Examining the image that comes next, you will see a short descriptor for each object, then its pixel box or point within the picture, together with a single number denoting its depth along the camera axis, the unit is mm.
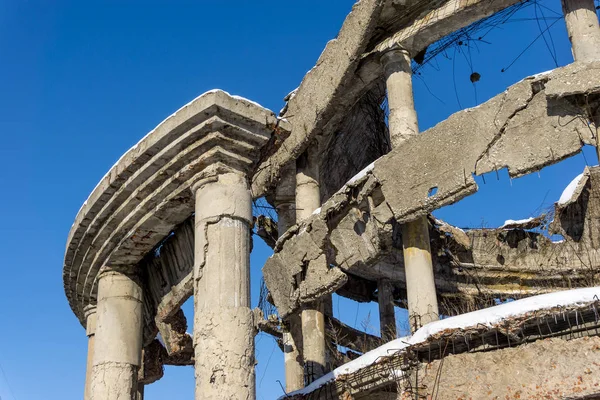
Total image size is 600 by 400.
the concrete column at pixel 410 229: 9672
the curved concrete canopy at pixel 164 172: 6797
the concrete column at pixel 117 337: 8039
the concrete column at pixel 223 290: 6062
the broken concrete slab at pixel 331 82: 10922
